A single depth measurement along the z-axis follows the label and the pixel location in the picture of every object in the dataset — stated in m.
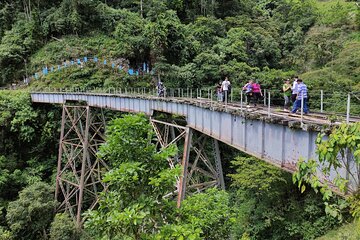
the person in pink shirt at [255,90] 11.38
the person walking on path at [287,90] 10.13
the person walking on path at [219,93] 13.80
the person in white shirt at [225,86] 12.31
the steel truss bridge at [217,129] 7.17
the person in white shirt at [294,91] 9.29
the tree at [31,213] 17.55
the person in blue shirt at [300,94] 8.40
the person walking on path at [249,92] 11.24
